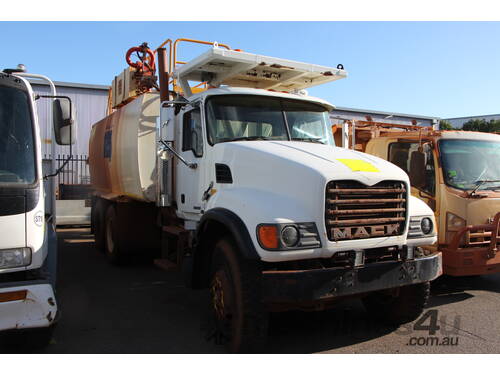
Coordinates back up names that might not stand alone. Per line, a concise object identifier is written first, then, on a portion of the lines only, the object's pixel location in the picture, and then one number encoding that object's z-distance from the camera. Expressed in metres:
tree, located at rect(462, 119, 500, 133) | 29.25
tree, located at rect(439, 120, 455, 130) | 28.19
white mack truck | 3.67
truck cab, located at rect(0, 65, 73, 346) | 3.37
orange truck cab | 5.71
